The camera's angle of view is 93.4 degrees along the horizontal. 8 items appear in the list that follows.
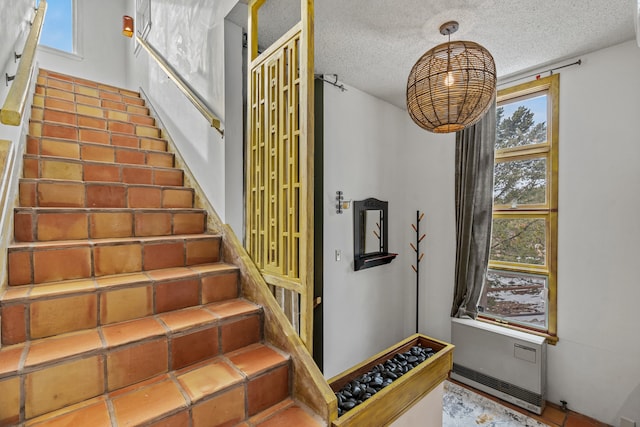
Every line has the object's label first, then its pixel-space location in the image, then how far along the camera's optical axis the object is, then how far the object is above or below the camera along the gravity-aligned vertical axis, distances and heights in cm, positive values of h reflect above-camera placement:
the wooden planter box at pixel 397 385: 145 -100
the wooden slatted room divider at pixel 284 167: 142 +23
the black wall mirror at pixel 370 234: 316 -26
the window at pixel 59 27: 435 +270
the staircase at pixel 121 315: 108 -50
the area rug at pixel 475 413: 242 -171
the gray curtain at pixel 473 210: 298 +0
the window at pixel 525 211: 269 +0
